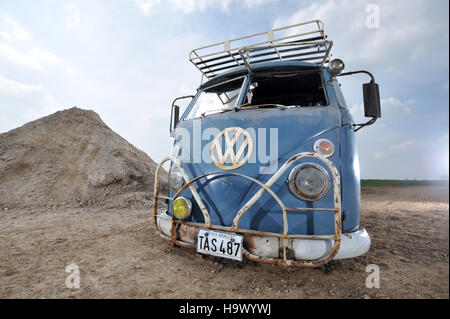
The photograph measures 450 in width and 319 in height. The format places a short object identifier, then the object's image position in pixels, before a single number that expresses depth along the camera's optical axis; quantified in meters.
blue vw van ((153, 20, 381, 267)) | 1.83
